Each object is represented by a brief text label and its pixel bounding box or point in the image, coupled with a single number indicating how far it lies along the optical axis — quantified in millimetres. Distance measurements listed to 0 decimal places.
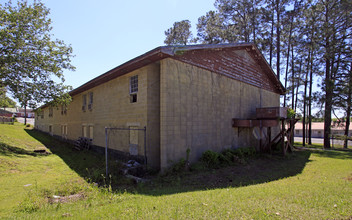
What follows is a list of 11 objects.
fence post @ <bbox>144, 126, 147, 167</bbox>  8781
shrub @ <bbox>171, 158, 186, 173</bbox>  8609
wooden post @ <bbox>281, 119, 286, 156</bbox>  13305
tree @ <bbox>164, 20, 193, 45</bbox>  32469
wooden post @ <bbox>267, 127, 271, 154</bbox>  14445
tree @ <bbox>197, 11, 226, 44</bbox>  26975
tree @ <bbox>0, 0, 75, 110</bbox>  13305
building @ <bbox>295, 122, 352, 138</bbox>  51434
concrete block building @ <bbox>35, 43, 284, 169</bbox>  9031
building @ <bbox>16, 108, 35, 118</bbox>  83975
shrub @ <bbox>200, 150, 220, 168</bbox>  9922
